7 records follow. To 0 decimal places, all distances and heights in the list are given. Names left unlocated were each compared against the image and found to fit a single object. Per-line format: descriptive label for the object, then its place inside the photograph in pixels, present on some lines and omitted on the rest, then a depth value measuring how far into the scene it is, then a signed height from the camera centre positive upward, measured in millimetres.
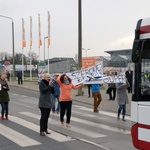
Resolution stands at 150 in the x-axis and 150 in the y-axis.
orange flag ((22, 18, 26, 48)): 42781 +4274
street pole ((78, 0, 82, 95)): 21219 +2395
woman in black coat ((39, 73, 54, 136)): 8969 -749
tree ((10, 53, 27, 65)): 104000 +4823
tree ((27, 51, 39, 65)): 115312 +6001
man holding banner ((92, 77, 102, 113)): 13602 -943
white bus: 5824 -257
